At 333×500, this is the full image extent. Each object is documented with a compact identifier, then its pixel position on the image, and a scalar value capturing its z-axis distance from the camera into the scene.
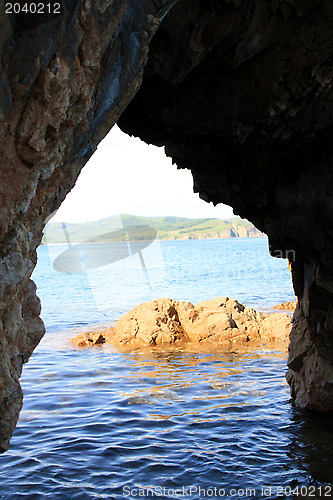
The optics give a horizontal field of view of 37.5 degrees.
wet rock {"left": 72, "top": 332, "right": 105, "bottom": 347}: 20.75
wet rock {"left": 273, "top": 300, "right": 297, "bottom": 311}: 28.20
